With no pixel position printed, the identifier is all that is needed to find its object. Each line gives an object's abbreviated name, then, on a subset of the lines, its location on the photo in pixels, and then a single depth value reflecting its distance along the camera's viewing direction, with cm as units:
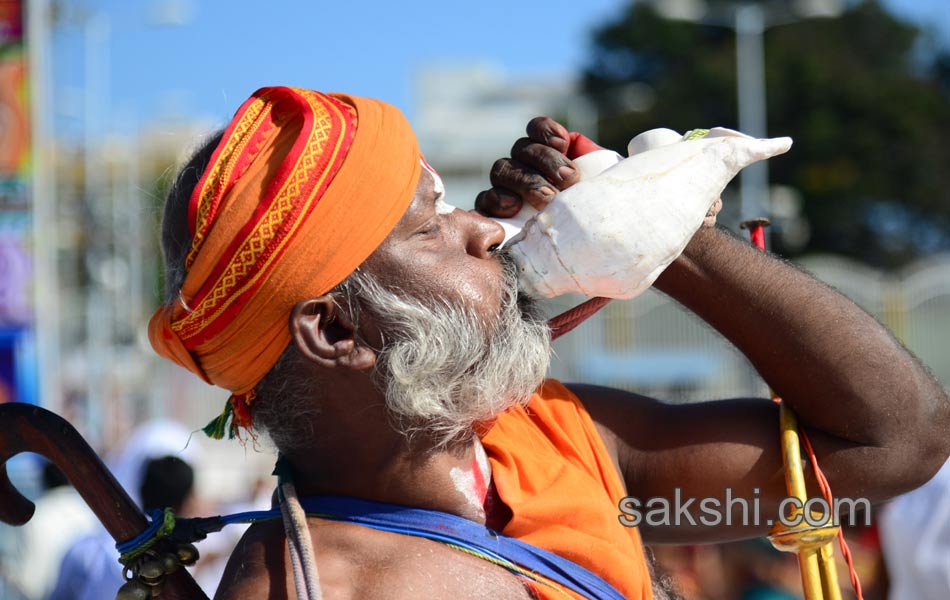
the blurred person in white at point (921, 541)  732
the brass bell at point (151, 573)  427
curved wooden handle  444
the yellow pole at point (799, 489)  457
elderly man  420
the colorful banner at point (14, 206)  1284
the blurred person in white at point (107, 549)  891
